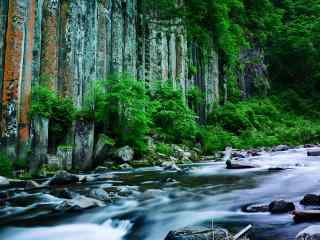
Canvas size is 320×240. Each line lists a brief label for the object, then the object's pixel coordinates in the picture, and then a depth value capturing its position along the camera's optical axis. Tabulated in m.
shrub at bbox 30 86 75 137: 15.94
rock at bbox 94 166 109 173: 15.95
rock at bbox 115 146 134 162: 17.88
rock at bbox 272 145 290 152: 26.24
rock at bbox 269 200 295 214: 7.19
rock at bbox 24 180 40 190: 11.56
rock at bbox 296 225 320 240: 4.79
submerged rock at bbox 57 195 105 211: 8.41
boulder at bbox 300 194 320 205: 7.55
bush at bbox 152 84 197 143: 24.56
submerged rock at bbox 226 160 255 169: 15.47
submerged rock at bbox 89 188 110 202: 9.55
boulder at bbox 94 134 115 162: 17.38
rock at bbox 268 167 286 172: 14.22
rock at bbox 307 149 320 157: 19.12
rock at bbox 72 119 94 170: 16.39
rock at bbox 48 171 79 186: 12.21
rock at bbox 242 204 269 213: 7.49
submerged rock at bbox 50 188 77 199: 9.83
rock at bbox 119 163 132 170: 17.11
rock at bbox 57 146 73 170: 15.70
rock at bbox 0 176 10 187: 12.20
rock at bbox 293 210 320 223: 6.35
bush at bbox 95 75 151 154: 18.33
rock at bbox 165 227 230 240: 5.09
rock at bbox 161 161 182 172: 16.32
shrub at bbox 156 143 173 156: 21.11
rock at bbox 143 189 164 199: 9.87
